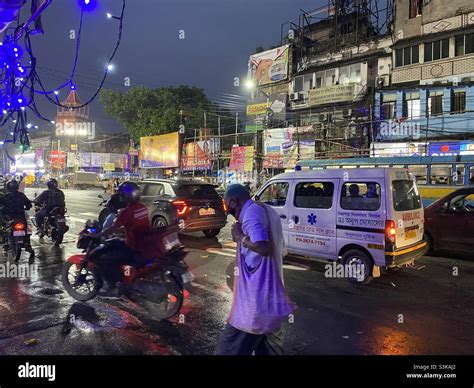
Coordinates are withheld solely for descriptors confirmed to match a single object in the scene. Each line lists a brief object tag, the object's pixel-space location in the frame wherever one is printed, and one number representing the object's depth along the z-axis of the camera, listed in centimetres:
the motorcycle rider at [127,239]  525
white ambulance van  636
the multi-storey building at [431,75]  2175
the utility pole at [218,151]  3177
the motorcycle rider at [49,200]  991
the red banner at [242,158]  2859
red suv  849
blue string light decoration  780
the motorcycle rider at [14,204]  809
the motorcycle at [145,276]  494
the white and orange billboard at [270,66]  3341
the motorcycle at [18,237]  788
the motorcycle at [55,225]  981
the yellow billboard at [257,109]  3300
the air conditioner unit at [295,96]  3127
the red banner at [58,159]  6034
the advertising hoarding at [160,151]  3625
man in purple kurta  280
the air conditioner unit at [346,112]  2739
